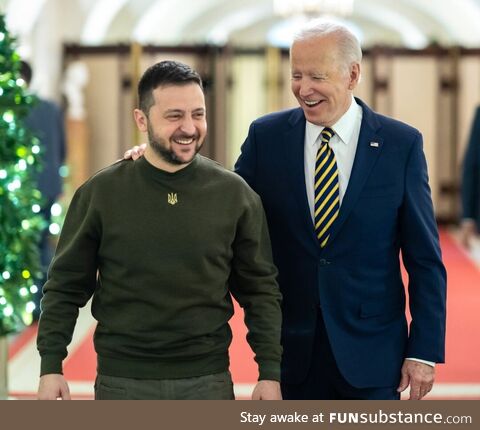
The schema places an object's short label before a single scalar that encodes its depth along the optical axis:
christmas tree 5.49
